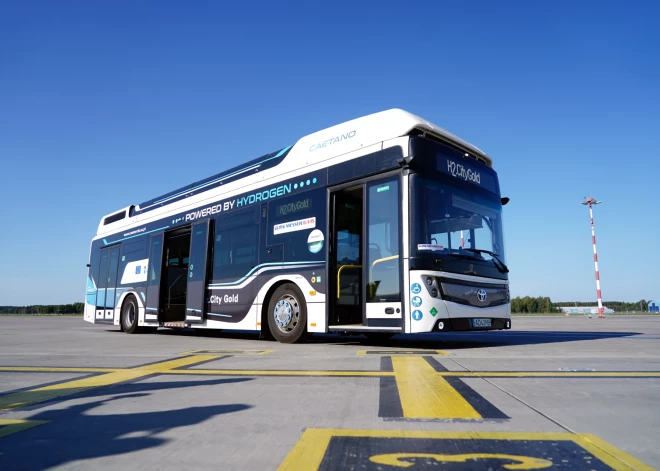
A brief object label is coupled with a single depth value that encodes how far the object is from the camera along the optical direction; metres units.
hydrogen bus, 6.75
